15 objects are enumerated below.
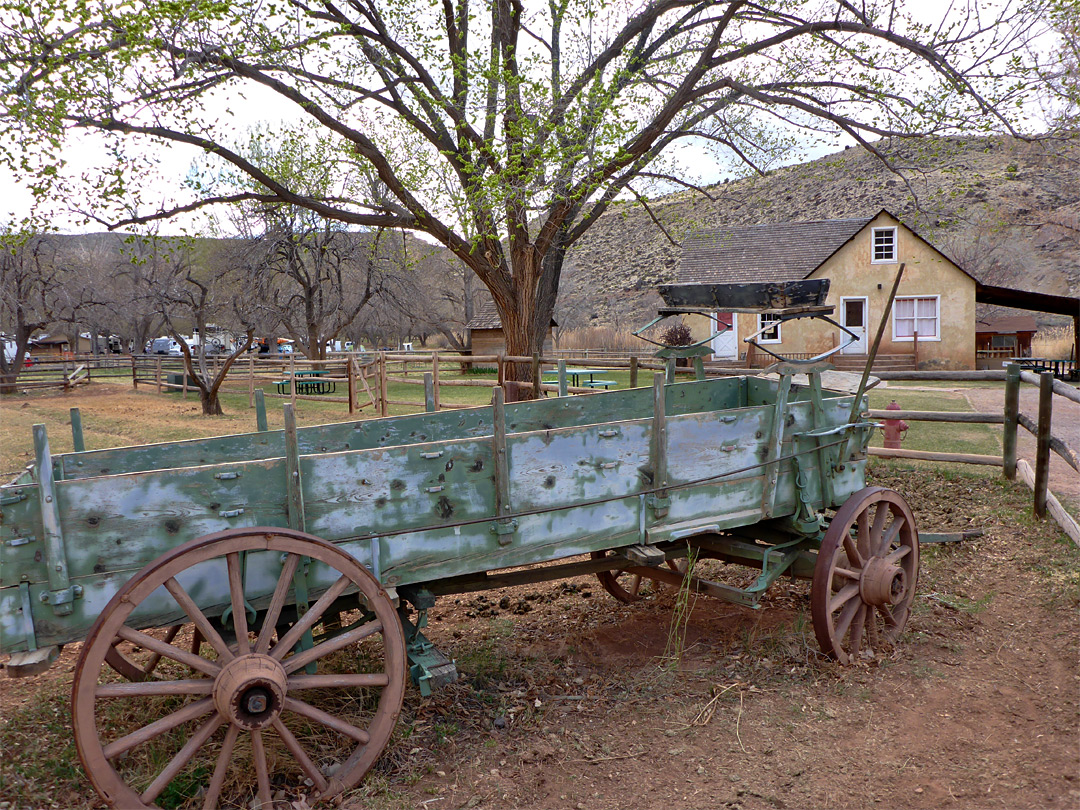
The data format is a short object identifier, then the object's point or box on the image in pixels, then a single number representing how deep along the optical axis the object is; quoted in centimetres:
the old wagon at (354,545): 253
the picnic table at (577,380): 1626
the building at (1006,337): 2720
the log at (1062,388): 511
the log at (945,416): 701
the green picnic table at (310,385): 1858
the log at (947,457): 727
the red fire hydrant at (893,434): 809
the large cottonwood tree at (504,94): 877
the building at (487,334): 3364
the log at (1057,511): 522
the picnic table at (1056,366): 1949
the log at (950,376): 722
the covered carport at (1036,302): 1953
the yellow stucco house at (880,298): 2434
